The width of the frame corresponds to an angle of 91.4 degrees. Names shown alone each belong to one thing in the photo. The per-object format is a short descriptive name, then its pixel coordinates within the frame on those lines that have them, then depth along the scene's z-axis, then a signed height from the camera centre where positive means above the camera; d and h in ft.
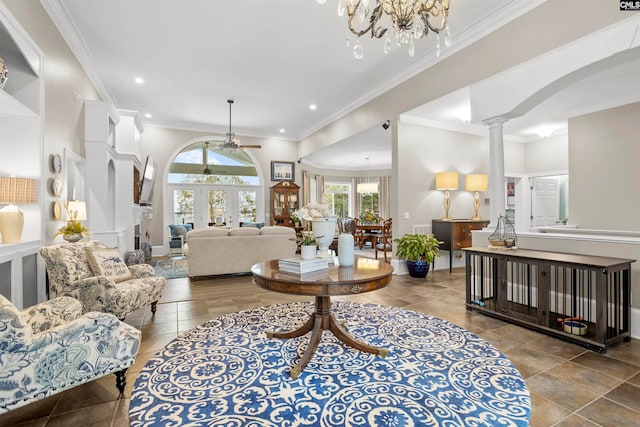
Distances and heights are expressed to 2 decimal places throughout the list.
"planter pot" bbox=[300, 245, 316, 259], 8.09 -1.03
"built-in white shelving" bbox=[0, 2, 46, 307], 9.27 +2.41
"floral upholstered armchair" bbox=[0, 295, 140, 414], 4.88 -2.40
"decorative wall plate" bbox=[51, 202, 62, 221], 11.59 +0.18
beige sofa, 16.62 -1.96
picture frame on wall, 29.66 +4.00
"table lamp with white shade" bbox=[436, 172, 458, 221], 18.42 +1.77
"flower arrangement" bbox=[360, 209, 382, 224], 29.17 -0.62
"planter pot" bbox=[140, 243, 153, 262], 22.19 -2.59
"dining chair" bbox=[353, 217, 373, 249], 26.97 -2.09
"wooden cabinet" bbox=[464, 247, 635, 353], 8.32 -2.82
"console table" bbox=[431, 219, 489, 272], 17.98 -1.28
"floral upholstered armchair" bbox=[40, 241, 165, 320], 8.83 -1.97
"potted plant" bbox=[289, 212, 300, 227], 8.86 -0.14
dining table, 26.26 -1.90
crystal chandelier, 7.70 +5.03
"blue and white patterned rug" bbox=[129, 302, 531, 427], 5.51 -3.61
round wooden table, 6.83 -1.65
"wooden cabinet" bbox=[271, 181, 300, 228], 28.86 +1.06
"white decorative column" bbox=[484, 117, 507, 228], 12.75 +1.68
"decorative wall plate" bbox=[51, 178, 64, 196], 11.50 +1.06
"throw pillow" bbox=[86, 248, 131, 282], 9.80 -1.62
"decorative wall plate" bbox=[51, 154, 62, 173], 11.30 +1.92
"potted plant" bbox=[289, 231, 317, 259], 8.09 -0.86
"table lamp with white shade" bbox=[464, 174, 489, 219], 19.57 +1.77
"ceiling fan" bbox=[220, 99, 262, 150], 21.47 +4.74
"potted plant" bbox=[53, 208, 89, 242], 11.26 -0.55
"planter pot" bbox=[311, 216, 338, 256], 8.59 -0.57
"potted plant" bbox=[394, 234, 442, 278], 16.62 -2.15
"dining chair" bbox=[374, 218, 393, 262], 21.10 -2.00
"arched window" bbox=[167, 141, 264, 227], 27.22 +2.37
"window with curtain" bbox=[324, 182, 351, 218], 39.37 +2.01
